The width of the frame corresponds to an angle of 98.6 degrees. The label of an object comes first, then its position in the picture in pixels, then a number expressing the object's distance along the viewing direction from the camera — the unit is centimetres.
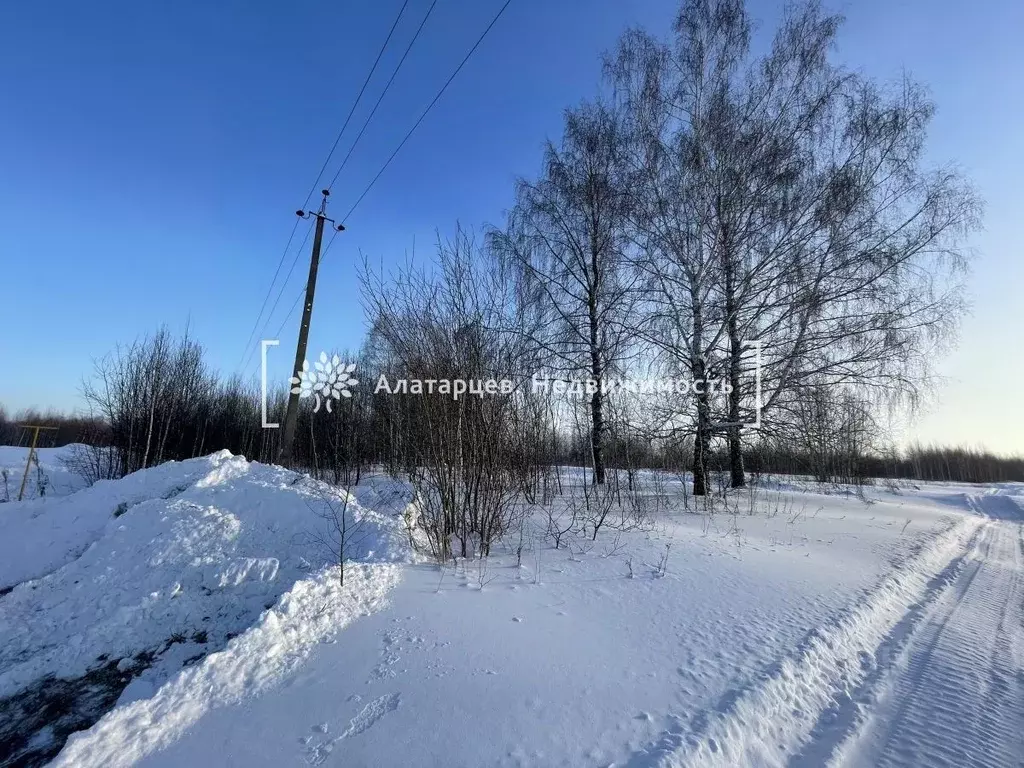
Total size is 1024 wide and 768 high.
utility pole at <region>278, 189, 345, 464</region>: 1119
